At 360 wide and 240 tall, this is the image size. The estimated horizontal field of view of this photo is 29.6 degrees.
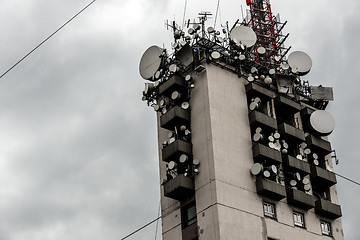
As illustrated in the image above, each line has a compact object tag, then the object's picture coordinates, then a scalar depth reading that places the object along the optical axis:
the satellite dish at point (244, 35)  63.31
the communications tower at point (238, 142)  54.88
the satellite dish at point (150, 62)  63.03
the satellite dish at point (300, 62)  65.94
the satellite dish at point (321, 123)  64.44
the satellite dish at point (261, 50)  63.75
